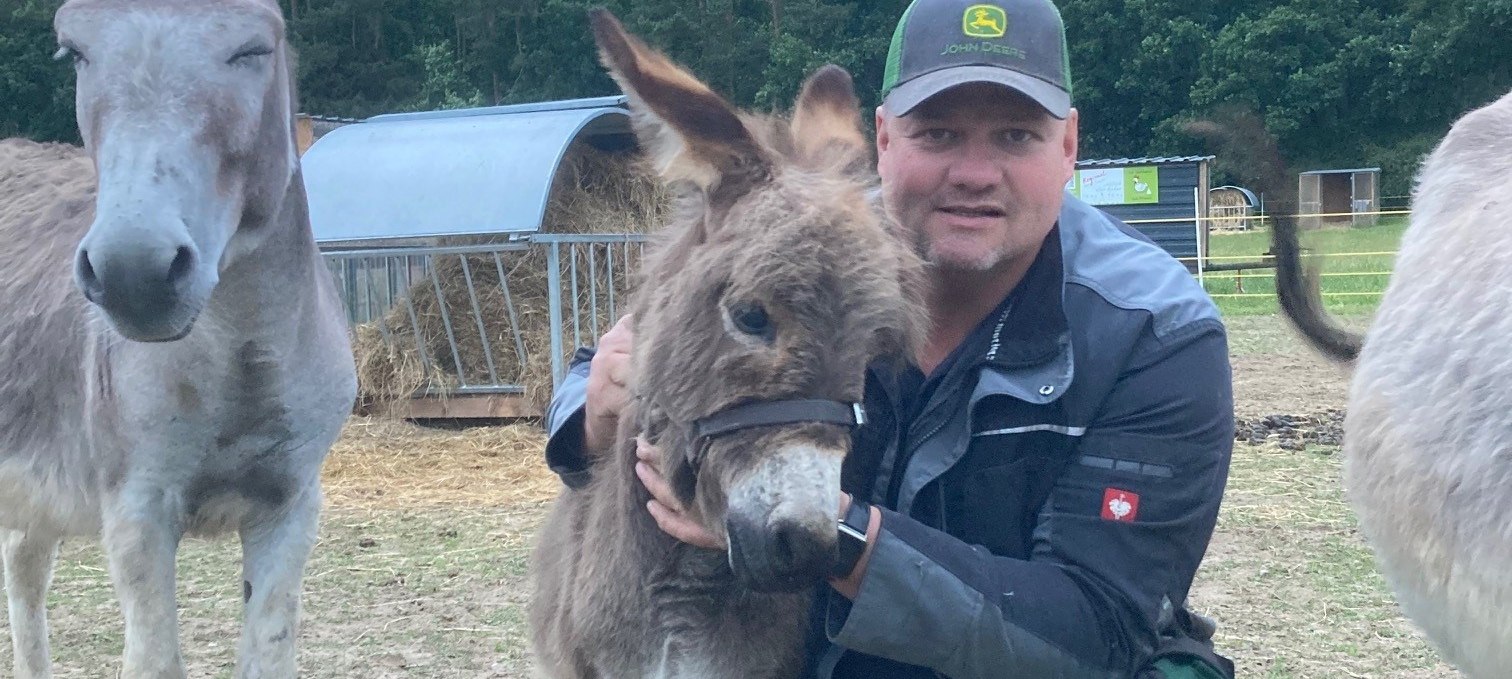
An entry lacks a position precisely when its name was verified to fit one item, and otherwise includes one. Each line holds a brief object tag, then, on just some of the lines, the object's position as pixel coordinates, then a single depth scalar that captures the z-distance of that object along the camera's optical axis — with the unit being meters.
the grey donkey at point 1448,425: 2.14
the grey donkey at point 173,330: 2.38
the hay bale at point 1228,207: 31.23
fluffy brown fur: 1.76
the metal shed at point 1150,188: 23.17
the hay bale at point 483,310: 9.34
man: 2.07
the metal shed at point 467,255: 8.98
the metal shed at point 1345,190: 34.62
